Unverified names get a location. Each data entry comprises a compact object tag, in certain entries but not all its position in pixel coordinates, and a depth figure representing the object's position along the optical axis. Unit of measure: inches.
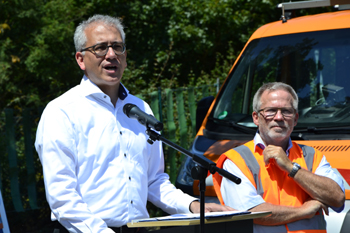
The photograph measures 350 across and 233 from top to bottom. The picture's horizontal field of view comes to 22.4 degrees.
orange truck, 283.8
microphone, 171.9
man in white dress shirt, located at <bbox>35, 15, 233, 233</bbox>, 179.7
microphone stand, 165.0
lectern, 159.8
